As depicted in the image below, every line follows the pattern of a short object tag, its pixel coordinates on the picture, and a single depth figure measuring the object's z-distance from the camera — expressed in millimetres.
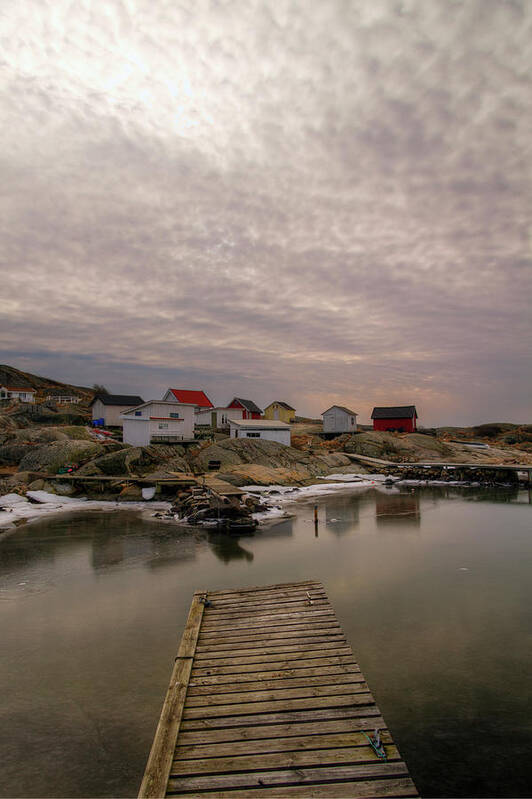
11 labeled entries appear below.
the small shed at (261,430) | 53656
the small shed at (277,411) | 73875
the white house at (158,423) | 44781
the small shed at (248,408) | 64500
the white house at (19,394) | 81438
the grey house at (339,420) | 73188
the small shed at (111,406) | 60875
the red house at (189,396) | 64375
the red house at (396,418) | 77312
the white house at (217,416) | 61750
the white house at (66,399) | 88206
